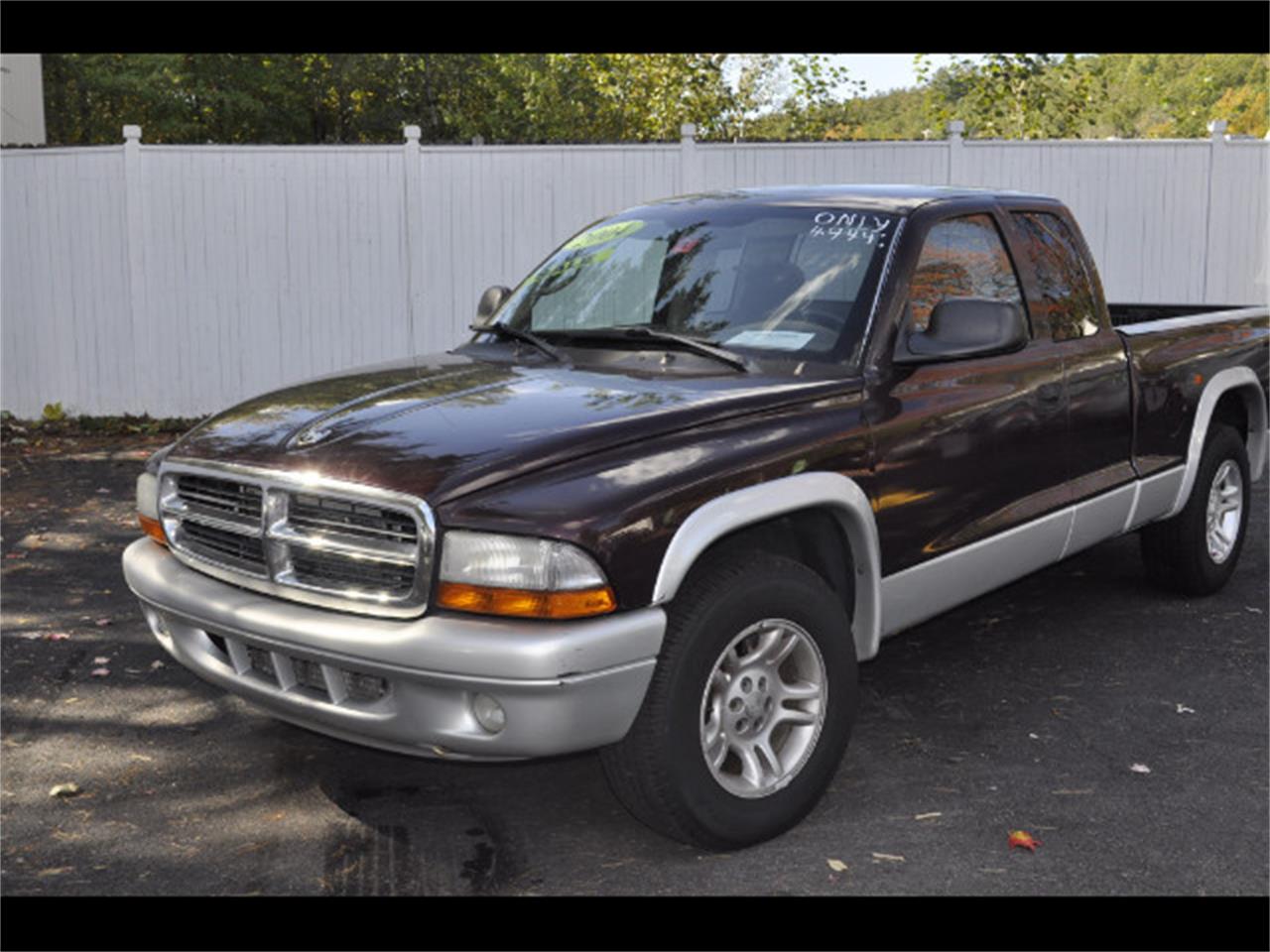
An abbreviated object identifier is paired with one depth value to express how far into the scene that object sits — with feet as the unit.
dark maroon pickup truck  11.38
